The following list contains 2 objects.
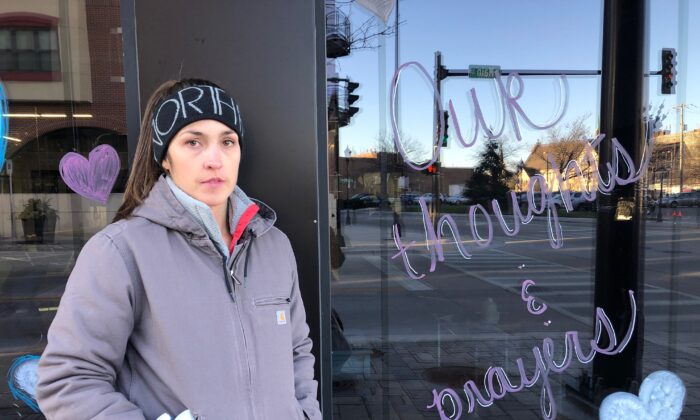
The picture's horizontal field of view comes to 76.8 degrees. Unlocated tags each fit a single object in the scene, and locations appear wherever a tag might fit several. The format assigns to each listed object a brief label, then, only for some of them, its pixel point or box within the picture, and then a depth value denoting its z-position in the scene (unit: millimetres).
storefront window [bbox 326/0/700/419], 2902
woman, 1029
